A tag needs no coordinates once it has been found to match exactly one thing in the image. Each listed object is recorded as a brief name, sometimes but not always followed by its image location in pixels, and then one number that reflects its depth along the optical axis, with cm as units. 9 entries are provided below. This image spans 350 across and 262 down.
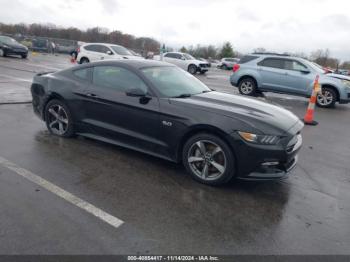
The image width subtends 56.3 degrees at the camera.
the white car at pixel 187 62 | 2453
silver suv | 1125
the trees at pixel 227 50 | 7150
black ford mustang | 394
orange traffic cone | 850
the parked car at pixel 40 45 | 3725
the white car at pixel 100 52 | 1872
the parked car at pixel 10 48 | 2333
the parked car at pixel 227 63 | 4303
